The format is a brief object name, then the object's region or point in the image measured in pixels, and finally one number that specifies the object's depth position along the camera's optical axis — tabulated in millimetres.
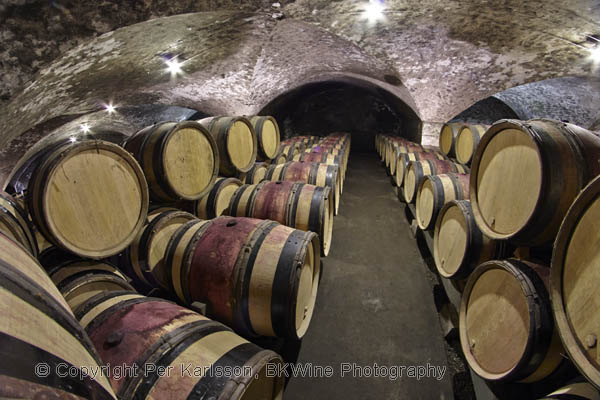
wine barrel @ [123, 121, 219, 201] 2328
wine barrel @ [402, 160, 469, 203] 3803
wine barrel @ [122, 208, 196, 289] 2078
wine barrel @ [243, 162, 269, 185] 3861
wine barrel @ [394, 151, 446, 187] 4627
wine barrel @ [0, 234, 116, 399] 499
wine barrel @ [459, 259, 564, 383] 1195
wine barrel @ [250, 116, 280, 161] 4273
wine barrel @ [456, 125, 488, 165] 4020
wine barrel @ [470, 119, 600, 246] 1261
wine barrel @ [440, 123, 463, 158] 4852
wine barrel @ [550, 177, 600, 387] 923
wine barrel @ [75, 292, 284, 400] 984
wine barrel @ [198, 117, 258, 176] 3324
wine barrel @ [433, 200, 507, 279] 1915
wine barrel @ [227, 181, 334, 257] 2574
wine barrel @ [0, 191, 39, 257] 1355
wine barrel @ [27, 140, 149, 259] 1495
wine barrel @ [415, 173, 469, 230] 2828
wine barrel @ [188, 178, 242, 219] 2919
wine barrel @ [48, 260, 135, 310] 1488
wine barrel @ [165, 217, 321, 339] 1615
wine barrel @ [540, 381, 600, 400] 979
